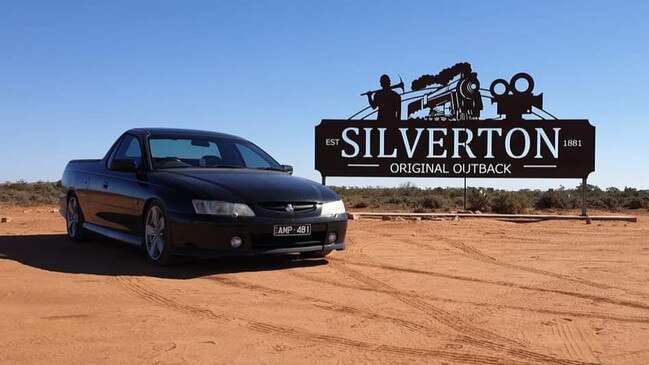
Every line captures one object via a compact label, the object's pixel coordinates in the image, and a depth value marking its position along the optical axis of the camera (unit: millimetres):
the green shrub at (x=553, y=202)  21998
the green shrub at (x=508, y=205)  17594
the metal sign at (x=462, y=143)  15609
